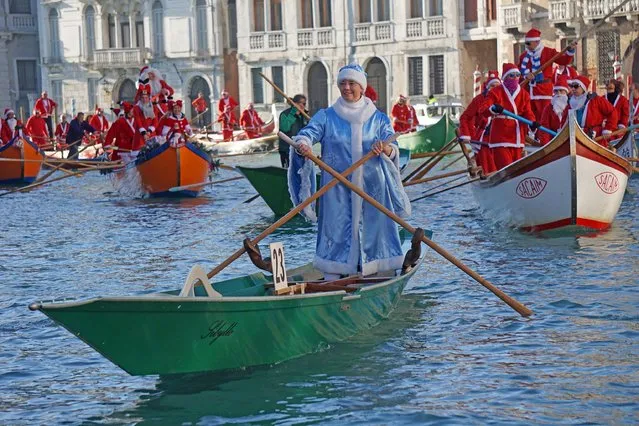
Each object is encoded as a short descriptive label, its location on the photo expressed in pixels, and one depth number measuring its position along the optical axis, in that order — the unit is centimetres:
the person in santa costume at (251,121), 4091
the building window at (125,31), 5288
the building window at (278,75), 4759
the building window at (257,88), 4800
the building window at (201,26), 4978
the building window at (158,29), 5109
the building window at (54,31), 5459
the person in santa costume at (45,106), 3753
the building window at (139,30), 5234
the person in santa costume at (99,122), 3847
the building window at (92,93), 5362
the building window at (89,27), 5366
